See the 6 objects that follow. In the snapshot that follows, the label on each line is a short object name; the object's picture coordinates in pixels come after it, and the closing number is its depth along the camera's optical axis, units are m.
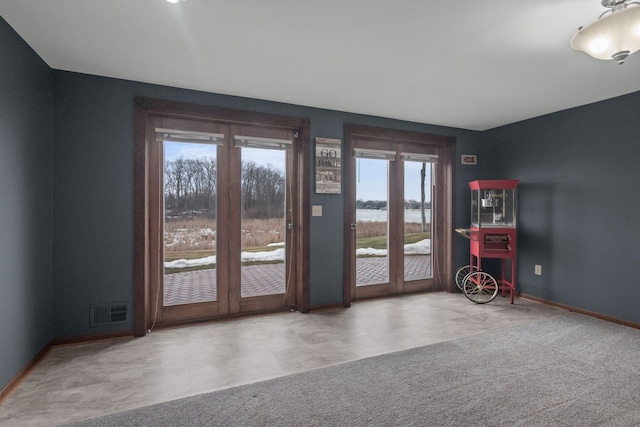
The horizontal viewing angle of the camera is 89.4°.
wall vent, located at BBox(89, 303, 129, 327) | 2.97
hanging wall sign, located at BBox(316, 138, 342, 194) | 3.90
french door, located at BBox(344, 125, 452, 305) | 4.26
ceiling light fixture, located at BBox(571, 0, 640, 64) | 1.74
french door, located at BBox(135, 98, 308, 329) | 3.32
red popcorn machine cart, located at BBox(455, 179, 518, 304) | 4.23
